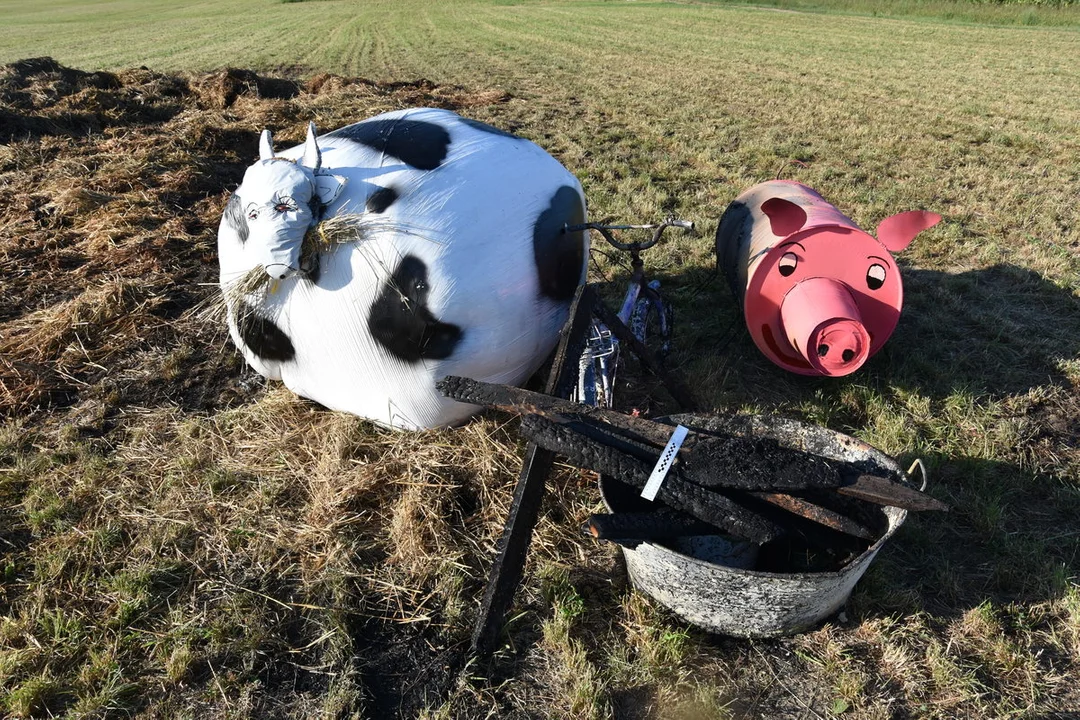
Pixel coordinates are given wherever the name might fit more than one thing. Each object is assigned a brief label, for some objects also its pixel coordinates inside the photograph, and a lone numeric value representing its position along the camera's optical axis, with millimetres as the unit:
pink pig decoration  3167
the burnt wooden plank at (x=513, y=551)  2330
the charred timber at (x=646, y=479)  2139
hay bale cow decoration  2707
